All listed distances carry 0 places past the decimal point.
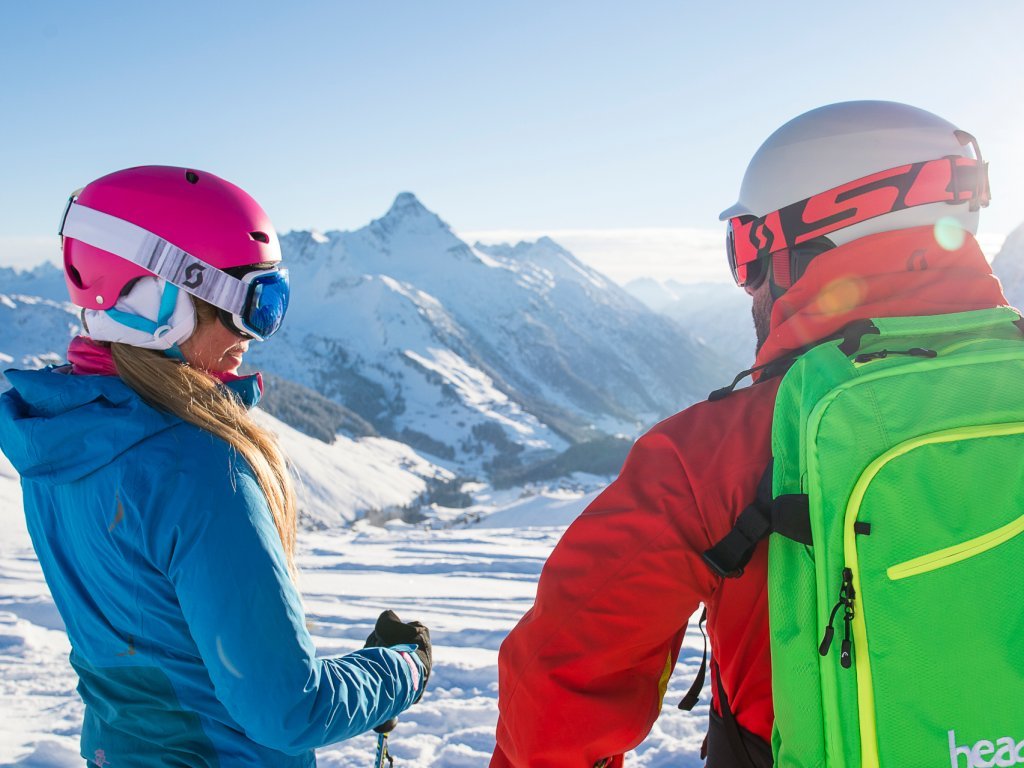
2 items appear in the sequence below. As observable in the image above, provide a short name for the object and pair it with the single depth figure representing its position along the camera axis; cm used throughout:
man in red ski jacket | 171
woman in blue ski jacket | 180
